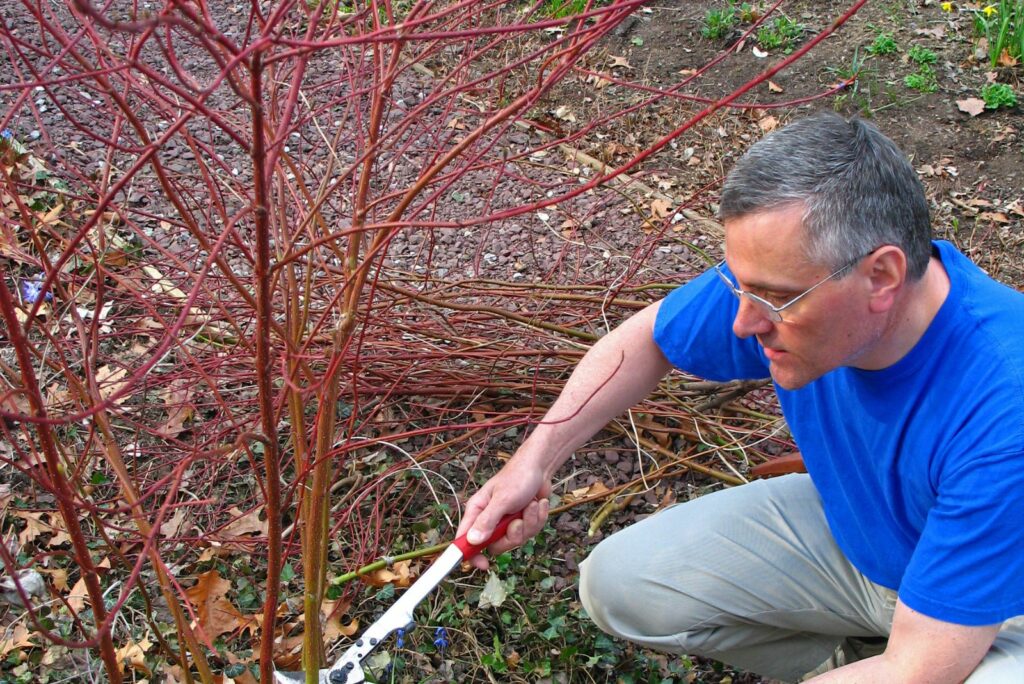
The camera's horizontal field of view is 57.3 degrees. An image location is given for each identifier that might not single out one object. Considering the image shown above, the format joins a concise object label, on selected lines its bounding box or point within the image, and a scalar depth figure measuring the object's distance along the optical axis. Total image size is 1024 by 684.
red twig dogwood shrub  1.41
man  1.70
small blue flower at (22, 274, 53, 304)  3.22
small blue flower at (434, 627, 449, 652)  2.52
